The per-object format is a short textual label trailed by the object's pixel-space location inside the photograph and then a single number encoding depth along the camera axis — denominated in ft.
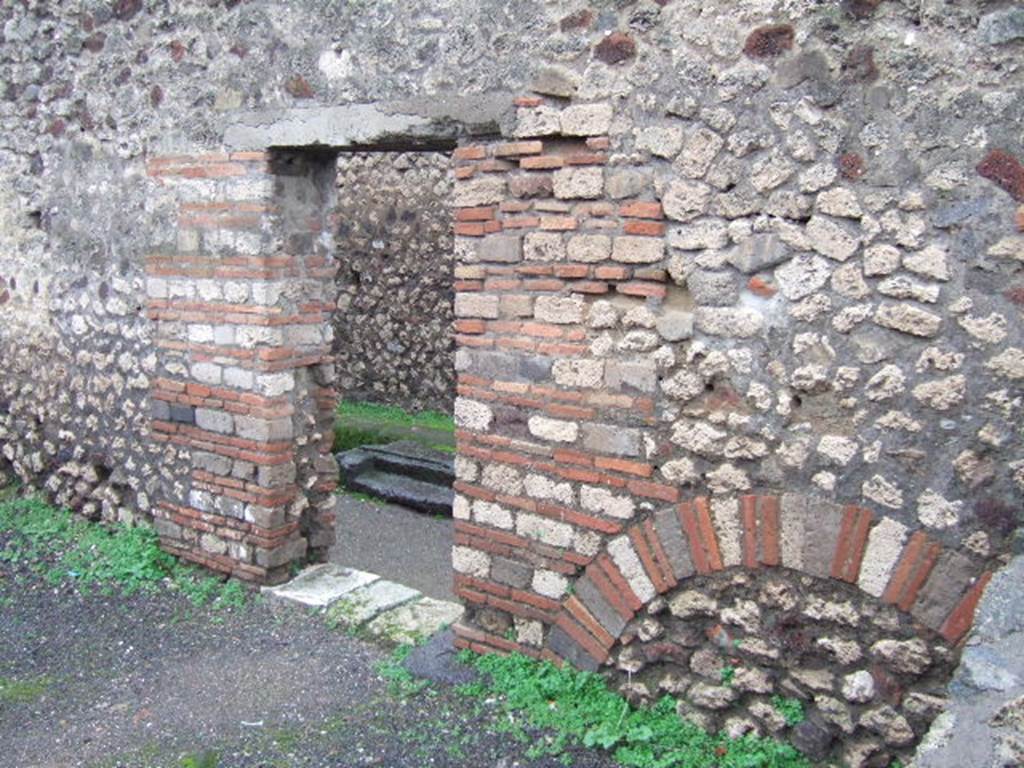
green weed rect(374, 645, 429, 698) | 13.41
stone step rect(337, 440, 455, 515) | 26.81
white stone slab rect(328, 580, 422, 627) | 15.61
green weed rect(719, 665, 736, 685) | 11.68
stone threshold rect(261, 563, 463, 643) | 15.35
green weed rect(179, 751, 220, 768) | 12.01
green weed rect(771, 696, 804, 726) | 11.20
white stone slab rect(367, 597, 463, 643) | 15.11
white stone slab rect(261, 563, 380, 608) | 16.16
